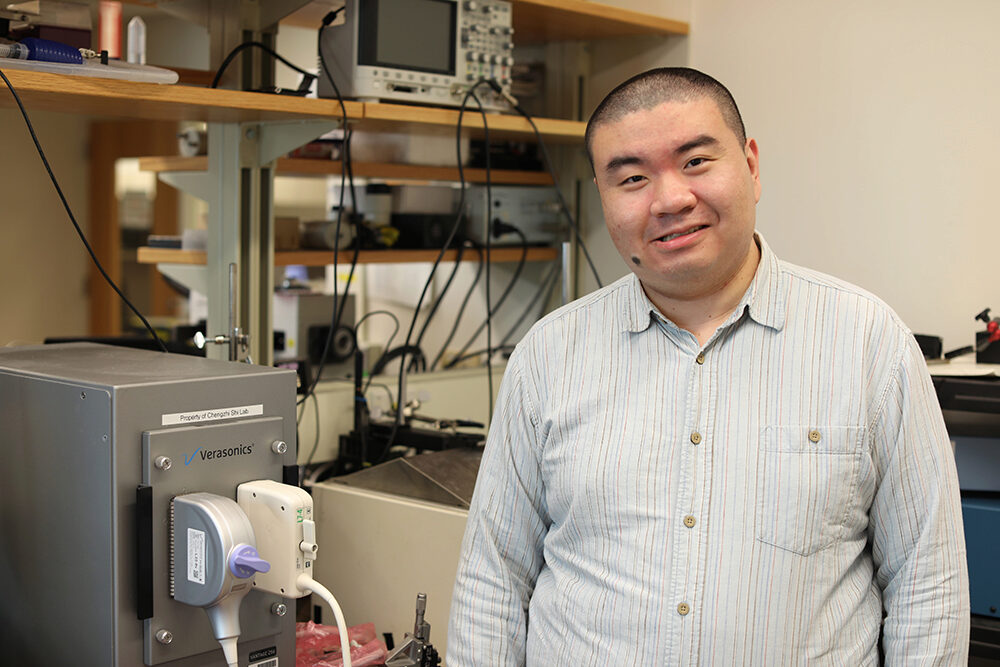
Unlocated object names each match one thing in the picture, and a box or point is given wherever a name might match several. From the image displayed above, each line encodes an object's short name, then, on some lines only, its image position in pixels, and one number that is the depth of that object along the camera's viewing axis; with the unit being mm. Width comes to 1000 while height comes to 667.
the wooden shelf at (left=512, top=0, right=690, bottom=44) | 2520
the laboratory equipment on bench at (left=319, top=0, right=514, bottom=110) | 2145
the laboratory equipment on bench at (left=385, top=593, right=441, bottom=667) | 1498
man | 1190
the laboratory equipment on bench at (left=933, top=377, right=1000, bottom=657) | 1792
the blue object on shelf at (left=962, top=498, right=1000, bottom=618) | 1805
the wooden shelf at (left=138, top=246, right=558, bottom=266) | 2328
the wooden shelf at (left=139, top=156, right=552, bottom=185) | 2398
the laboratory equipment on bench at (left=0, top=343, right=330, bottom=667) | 1192
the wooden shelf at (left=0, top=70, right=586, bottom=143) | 1546
